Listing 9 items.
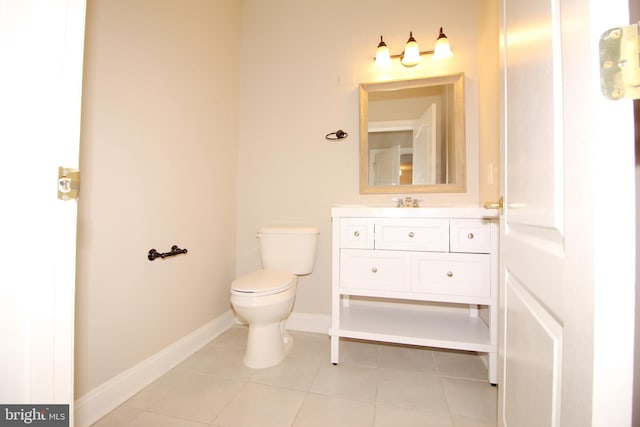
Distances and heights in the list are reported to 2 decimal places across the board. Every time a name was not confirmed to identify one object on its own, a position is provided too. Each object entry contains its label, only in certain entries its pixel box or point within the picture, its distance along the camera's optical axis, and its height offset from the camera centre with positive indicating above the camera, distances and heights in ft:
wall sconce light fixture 5.75 +3.85
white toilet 4.80 -1.29
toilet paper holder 4.61 -0.63
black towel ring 6.47 +2.14
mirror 5.92 +2.02
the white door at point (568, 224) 1.08 -0.01
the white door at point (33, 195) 1.42 +0.12
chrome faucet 5.64 +0.43
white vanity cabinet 4.52 -0.84
